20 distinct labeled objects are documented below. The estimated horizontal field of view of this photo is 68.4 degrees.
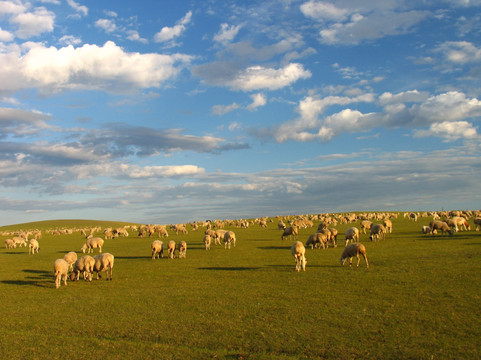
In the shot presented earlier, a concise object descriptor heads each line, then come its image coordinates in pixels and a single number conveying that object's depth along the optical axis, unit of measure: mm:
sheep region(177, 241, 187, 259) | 32781
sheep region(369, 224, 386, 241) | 41216
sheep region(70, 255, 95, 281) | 22422
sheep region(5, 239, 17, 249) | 52525
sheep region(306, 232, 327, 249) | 35500
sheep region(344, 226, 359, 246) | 35812
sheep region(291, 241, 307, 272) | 23328
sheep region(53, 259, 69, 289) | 20812
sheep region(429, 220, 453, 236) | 43281
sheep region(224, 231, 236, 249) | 41188
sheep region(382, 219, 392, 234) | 48562
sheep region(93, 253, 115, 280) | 22516
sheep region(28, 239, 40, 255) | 42812
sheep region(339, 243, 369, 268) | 23406
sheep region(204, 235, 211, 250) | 39906
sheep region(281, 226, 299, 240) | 47344
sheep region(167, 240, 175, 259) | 33097
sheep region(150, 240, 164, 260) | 32562
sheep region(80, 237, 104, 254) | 38694
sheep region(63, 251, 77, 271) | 25688
